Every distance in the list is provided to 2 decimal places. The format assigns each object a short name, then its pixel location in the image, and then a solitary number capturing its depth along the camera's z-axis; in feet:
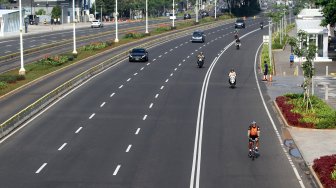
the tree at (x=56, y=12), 580.30
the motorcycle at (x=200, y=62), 244.61
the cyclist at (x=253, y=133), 114.62
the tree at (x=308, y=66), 161.89
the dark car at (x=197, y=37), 346.74
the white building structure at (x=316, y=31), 281.33
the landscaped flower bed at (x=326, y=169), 94.84
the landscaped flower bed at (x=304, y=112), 143.64
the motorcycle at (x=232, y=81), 199.00
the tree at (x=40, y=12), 609.01
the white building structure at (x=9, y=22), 402.52
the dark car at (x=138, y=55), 261.44
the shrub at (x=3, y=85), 192.50
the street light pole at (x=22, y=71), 221.25
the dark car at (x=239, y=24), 463.83
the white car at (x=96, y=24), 486.38
